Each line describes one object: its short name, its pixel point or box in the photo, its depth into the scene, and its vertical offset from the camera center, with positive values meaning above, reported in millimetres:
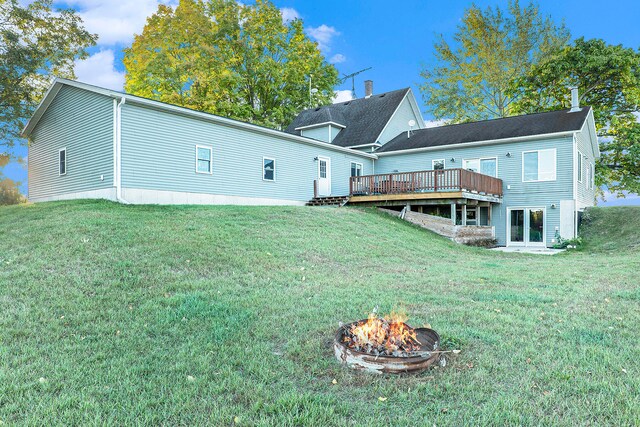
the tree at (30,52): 18656 +7756
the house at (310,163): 12727 +1778
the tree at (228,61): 26078 +10501
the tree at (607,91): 21016 +6698
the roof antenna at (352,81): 29412 +9465
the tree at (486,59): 26156 +10415
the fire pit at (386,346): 3172 -1221
